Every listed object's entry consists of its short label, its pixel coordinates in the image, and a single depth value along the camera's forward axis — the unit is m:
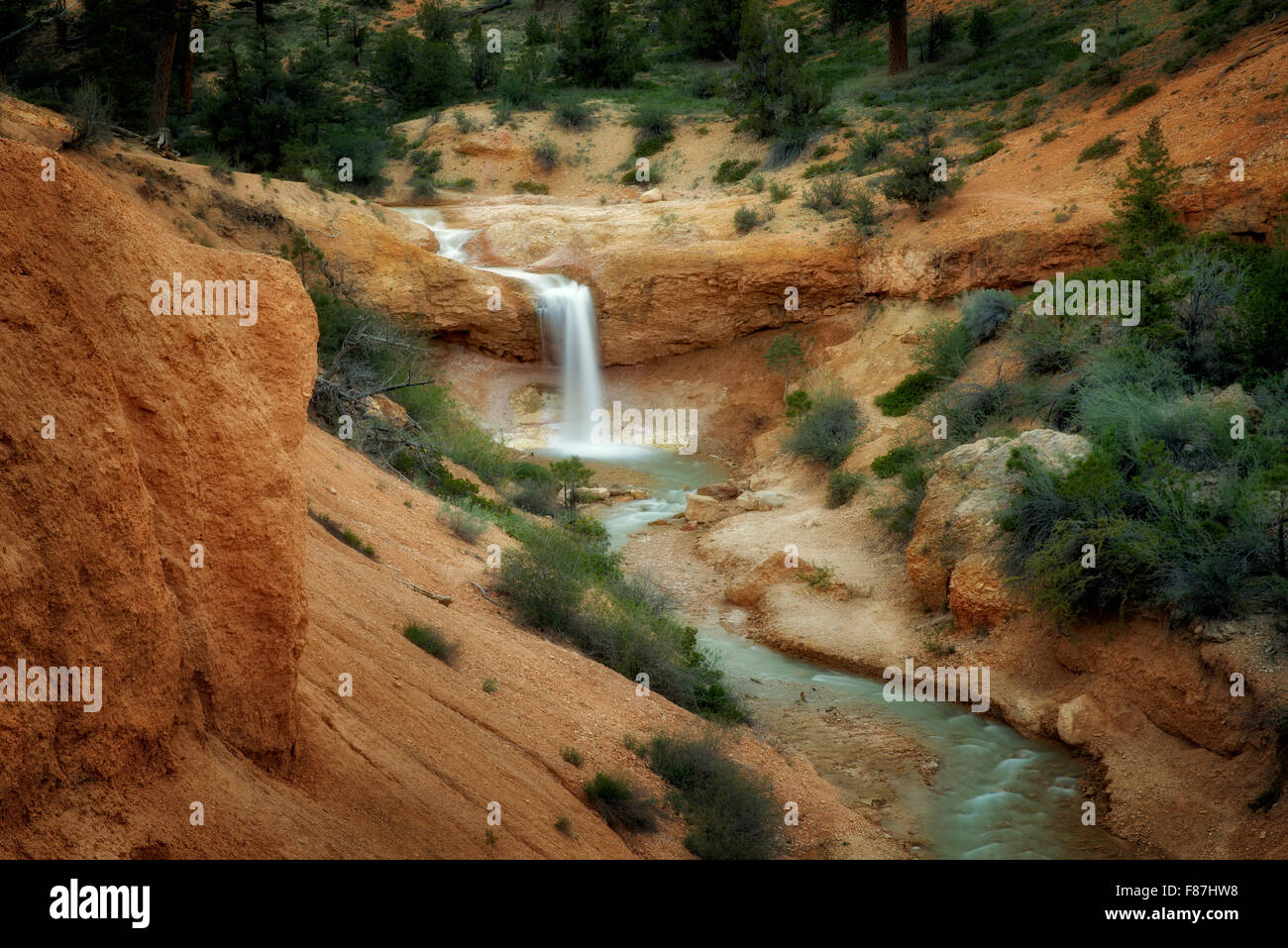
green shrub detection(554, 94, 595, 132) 38.03
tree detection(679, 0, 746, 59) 43.88
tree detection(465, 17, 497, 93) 42.38
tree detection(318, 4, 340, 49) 49.06
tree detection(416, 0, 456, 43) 45.91
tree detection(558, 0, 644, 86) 42.31
